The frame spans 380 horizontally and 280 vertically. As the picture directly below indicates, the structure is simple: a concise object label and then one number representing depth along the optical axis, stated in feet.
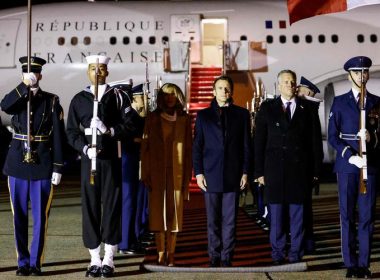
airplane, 51.96
